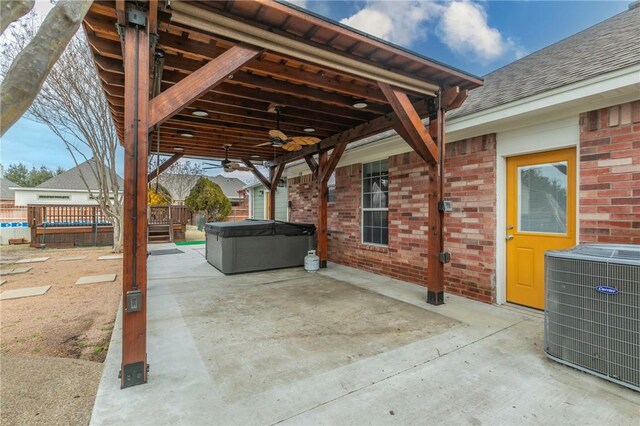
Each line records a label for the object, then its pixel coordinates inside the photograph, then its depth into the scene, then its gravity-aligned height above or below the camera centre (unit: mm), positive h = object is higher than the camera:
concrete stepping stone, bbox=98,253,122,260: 8875 -1370
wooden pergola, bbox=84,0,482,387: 2354 +1702
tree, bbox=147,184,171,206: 15595 +828
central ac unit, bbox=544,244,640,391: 2195 -803
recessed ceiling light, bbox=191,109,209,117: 5336 +1744
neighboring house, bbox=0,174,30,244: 12758 -480
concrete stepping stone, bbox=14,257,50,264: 8330 -1345
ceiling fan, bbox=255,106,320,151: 5289 +1379
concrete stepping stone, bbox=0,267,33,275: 6734 -1347
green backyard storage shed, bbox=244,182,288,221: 11084 +344
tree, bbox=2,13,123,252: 7980 +2934
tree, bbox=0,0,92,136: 1711 +984
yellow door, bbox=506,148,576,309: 3676 -96
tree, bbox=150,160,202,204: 22953 +2547
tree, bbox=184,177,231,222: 15852 +512
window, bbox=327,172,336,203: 7827 +522
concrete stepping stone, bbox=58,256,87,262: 8527 -1353
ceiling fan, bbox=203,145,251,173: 8525 +1333
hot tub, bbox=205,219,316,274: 6371 -788
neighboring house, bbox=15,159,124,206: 19141 +1307
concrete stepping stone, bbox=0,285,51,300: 4935 -1370
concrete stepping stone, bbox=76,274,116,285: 5945 -1381
